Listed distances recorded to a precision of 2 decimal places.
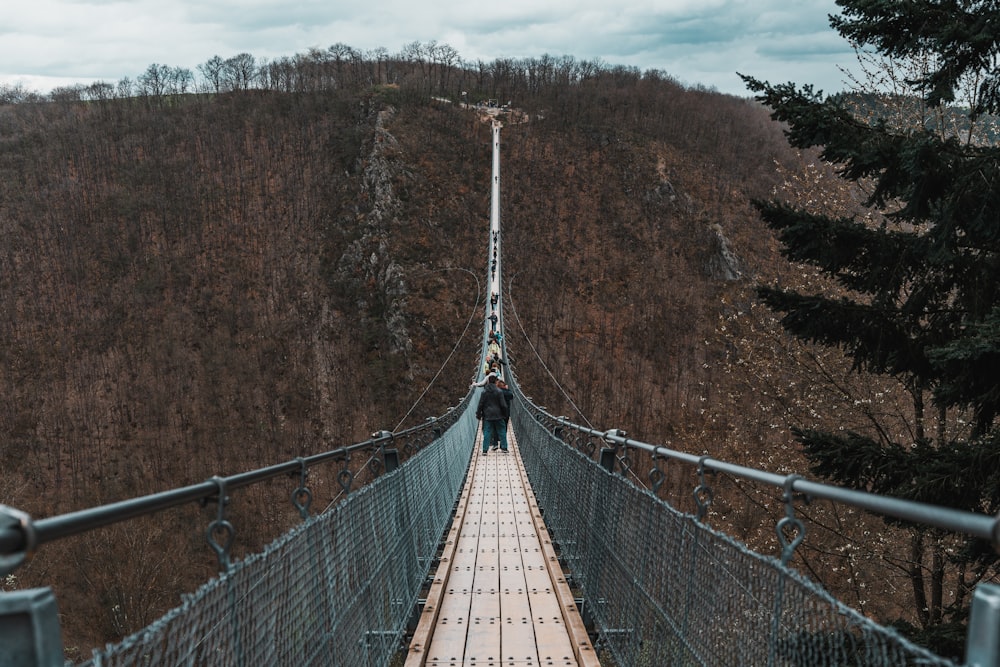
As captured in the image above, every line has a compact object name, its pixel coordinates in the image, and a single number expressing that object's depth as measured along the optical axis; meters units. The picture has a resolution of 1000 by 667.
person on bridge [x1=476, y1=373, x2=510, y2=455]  11.93
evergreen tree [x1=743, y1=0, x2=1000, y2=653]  4.95
